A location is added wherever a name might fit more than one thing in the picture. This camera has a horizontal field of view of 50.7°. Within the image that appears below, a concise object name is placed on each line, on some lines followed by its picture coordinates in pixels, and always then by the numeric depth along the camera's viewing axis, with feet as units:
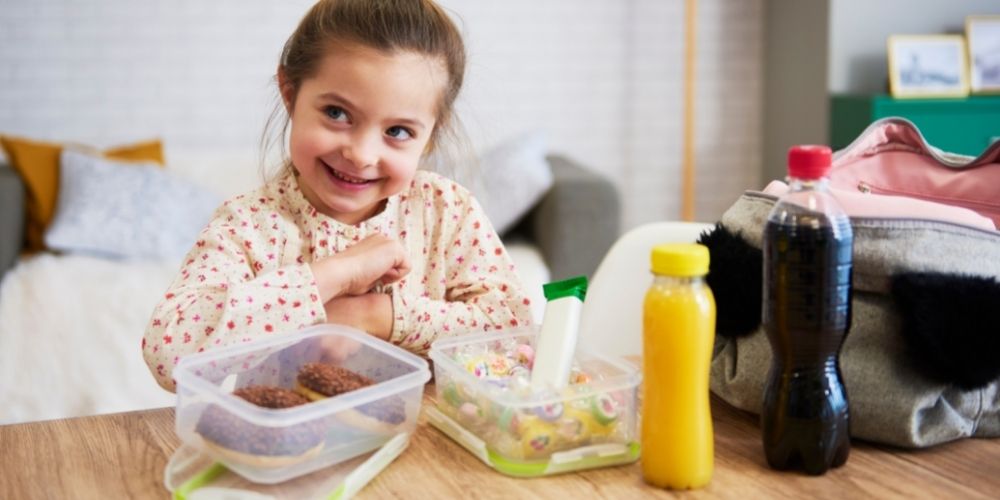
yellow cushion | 10.98
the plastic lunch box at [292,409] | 2.88
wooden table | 3.01
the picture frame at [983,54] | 12.41
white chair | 5.18
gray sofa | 10.66
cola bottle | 2.98
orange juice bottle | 2.87
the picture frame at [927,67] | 12.27
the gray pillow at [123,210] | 10.50
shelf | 11.85
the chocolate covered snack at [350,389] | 3.05
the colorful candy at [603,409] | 3.14
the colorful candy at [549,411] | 3.08
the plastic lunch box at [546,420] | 3.09
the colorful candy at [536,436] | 3.09
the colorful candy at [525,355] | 3.51
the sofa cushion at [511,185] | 10.84
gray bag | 3.19
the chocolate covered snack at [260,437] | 2.87
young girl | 3.81
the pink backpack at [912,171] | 4.08
